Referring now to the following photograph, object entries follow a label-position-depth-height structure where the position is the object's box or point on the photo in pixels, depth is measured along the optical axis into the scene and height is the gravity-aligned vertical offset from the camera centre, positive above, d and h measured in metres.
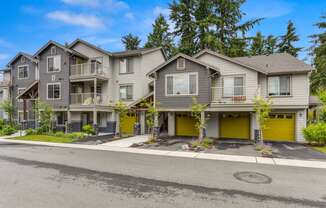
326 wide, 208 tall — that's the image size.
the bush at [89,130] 20.64 -2.68
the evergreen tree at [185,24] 33.00 +12.89
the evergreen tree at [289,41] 35.50 +10.76
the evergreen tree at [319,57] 27.36 +6.50
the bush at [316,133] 13.77 -1.97
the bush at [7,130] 21.40 -2.86
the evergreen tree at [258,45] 34.34 +9.70
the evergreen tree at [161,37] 36.03 +12.05
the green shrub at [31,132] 20.36 -2.87
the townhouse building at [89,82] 22.38 +2.37
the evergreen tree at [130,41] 44.57 +13.29
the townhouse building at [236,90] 15.72 +1.06
